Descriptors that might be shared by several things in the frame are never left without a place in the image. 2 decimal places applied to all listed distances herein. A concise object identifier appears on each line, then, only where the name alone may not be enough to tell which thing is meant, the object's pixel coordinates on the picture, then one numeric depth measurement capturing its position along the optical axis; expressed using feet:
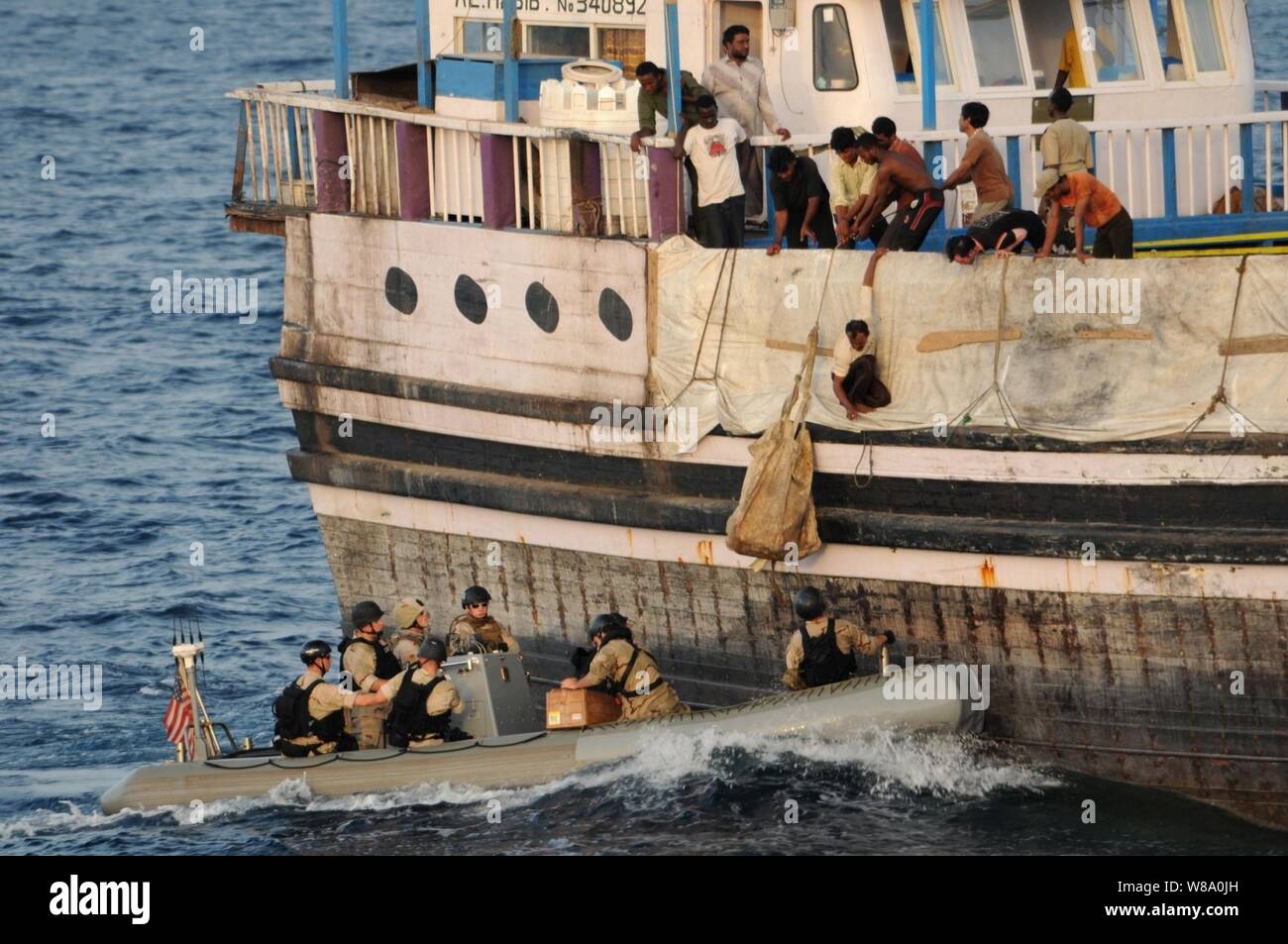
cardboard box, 70.08
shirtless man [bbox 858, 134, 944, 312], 67.00
